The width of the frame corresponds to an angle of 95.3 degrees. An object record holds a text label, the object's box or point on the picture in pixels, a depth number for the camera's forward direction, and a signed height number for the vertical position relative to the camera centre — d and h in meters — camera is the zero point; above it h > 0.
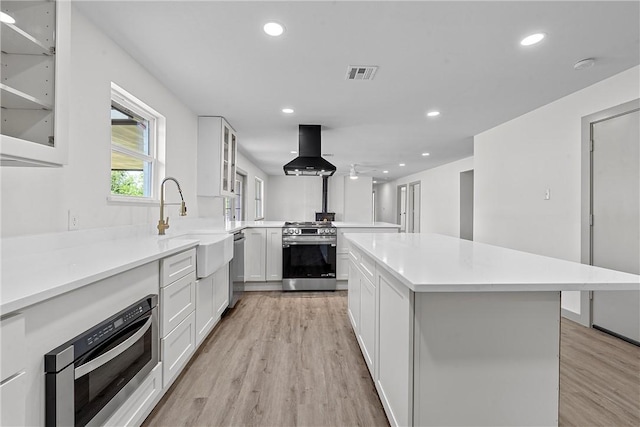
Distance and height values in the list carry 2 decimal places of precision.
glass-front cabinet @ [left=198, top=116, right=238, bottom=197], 3.60 +0.71
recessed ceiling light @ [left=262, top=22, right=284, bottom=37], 1.86 +1.21
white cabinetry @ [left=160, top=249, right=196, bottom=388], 1.65 -0.63
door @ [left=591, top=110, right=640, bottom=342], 2.45 +0.03
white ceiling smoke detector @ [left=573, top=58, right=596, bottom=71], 2.30 +1.23
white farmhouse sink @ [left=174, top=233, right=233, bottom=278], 2.15 -0.30
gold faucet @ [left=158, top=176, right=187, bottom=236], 2.47 -0.09
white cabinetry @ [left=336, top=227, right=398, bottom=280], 4.25 -0.48
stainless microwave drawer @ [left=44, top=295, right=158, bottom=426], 0.92 -0.59
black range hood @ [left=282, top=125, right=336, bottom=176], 3.95 +0.83
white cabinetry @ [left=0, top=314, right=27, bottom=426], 0.75 -0.43
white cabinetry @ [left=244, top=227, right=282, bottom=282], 4.16 -0.59
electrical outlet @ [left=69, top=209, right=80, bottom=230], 1.67 -0.05
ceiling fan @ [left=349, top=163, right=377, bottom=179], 7.63 +1.32
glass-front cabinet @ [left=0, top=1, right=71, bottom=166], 1.14 +0.54
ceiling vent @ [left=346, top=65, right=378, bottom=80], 2.40 +1.21
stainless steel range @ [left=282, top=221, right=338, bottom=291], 4.11 -0.64
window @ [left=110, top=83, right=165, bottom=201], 2.24 +0.56
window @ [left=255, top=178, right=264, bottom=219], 8.30 +0.44
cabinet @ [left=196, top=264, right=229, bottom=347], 2.23 -0.76
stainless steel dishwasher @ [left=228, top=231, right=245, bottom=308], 3.22 -0.67
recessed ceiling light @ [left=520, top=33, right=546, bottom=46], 1.97 +1.22
